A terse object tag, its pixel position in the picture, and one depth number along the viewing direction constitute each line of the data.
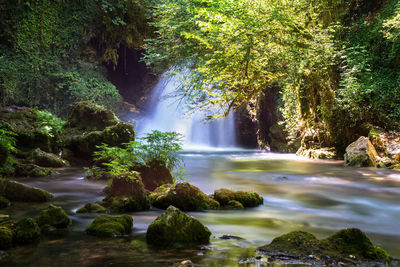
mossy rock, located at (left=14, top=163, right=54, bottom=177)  7.50
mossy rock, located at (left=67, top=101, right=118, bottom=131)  10.62
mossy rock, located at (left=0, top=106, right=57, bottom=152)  8.98
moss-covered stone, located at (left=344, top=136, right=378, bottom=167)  10.62
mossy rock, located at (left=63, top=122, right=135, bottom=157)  9.59
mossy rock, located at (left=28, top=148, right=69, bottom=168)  8.70
